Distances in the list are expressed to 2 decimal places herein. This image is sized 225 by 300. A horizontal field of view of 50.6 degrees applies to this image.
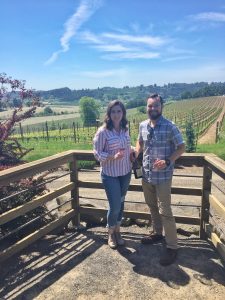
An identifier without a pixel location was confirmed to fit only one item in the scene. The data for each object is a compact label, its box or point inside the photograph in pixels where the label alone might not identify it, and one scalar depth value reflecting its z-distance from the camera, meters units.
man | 2.79
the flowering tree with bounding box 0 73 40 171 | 3.80
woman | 2.89
